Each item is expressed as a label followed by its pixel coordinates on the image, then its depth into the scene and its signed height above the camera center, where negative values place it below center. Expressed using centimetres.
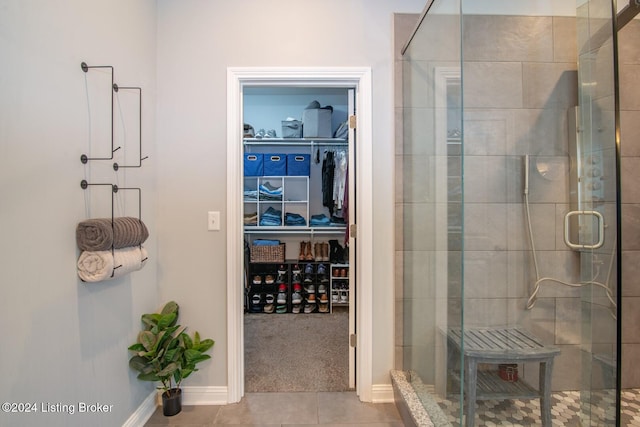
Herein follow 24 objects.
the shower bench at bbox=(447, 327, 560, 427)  127 -65
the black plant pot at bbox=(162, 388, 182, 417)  174 -106
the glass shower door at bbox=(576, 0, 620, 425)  103 +0
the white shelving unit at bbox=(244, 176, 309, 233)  359 +17
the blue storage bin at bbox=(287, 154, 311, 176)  360 +58
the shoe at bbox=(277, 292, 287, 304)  356 -97
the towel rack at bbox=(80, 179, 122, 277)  127 +11
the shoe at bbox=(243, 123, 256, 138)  353 +94
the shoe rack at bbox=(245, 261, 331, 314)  356 -87
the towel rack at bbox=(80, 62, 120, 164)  127 +59
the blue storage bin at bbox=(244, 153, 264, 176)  356 +55
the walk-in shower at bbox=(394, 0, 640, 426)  110 +0
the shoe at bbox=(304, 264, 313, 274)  362 -65
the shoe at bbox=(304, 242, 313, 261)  369 -47
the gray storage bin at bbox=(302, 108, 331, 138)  351 +103
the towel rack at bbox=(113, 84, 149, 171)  151 +48
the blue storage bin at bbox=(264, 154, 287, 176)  357 +57
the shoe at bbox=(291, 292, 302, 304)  358 -97
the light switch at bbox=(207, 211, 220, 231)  189 -4
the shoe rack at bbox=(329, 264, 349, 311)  359 -83
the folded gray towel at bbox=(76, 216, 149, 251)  122 -9
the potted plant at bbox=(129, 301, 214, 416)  160 -75
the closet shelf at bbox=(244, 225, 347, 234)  358 -18
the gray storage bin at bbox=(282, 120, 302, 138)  353 +98
